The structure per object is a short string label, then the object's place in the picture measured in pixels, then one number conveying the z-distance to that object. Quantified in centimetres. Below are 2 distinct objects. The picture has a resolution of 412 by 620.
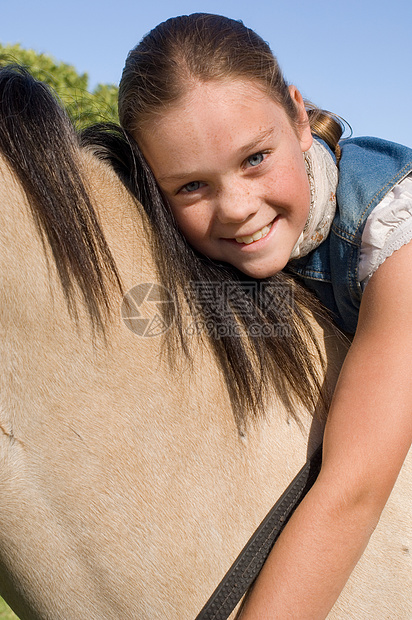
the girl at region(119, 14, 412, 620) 180
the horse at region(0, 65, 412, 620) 179
